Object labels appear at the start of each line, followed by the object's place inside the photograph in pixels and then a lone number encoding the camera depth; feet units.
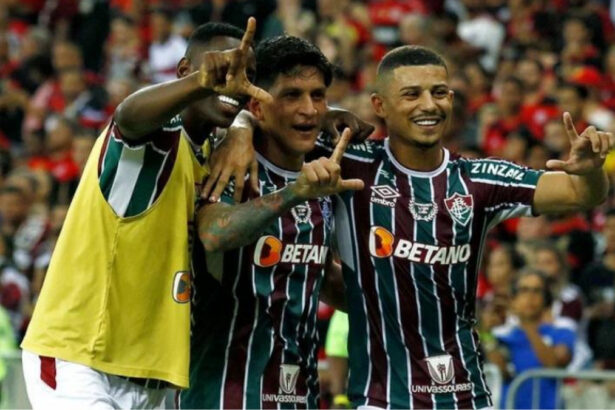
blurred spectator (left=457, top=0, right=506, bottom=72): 53.21
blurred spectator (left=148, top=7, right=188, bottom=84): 56.95
